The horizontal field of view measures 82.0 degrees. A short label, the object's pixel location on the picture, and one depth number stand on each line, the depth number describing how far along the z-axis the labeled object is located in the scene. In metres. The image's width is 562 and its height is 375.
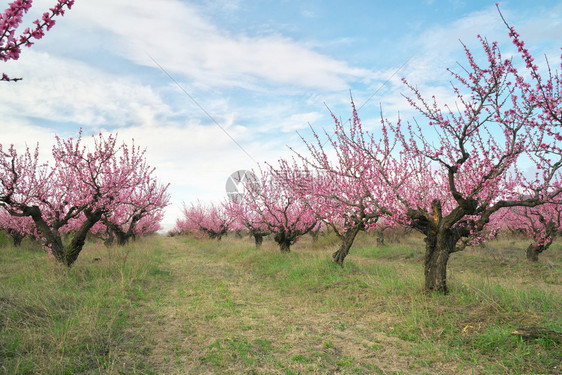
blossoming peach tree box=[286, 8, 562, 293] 6.06
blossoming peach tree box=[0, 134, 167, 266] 11.41
